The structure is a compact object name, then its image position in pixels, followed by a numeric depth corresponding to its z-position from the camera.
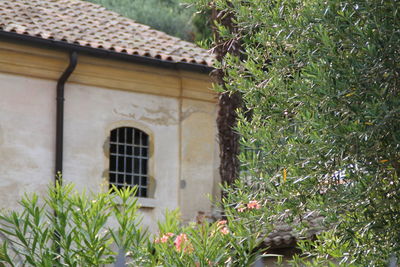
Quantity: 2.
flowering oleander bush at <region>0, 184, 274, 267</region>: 12.24
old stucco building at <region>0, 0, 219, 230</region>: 22.92
